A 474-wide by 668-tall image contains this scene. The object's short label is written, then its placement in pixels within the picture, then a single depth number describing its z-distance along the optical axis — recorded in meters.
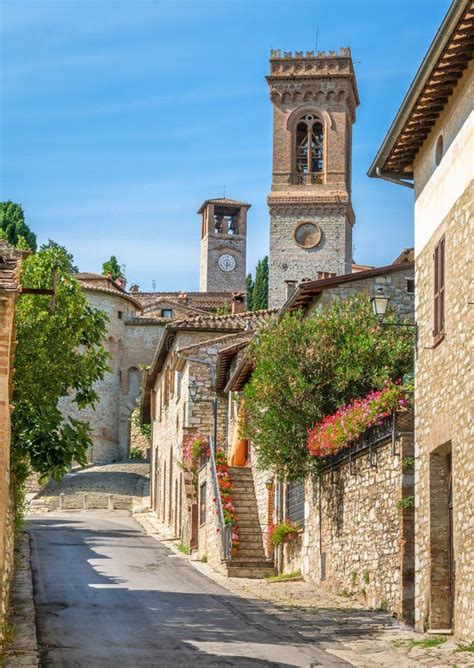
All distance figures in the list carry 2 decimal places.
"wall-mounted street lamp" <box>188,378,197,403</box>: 38.19
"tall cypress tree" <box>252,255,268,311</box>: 102.06
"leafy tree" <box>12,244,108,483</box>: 19.89
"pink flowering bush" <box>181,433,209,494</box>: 34.53
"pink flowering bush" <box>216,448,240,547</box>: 28.12
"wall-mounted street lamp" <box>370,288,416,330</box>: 17.64
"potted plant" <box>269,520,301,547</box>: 25.09
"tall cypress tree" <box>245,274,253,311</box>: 105.19
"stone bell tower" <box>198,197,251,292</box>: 118.06
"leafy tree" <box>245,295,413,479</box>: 22.02
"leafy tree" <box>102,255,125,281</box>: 98.31
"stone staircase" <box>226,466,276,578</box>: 25.98
